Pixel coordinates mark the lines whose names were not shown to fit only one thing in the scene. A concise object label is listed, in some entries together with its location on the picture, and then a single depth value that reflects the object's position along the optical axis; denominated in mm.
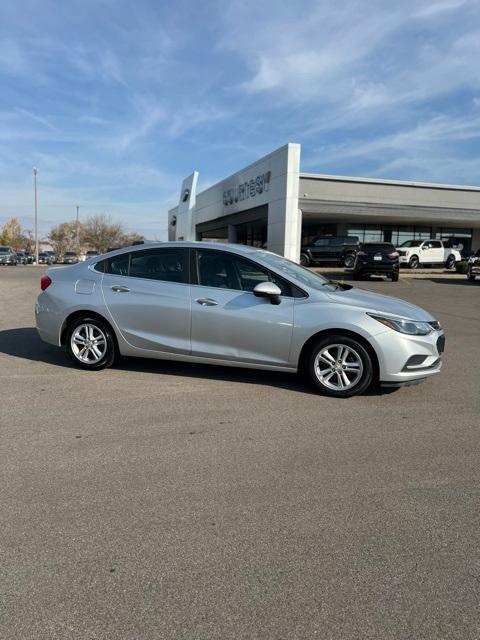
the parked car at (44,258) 58297
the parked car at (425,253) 31281
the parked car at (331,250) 30594
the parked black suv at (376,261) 23594
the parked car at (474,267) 23984
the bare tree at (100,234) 99062
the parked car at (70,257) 56662
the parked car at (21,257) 51594
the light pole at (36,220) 51938
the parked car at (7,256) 43188
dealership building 26219
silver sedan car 5328
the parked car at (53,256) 60344
